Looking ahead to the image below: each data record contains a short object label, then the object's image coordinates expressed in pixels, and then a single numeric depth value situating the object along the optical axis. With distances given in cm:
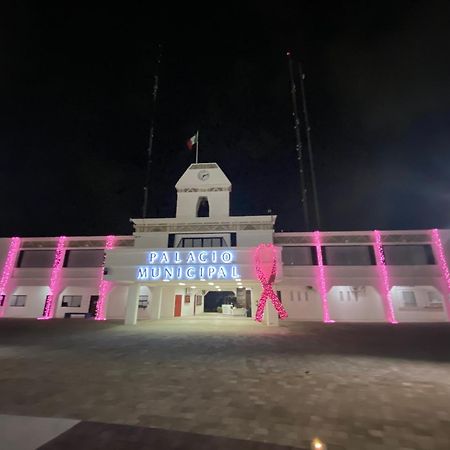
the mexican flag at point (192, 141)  2608
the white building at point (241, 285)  2450
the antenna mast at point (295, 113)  2492
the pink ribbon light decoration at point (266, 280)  1836
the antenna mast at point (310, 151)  2520
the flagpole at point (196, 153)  2792
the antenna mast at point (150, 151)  2631
